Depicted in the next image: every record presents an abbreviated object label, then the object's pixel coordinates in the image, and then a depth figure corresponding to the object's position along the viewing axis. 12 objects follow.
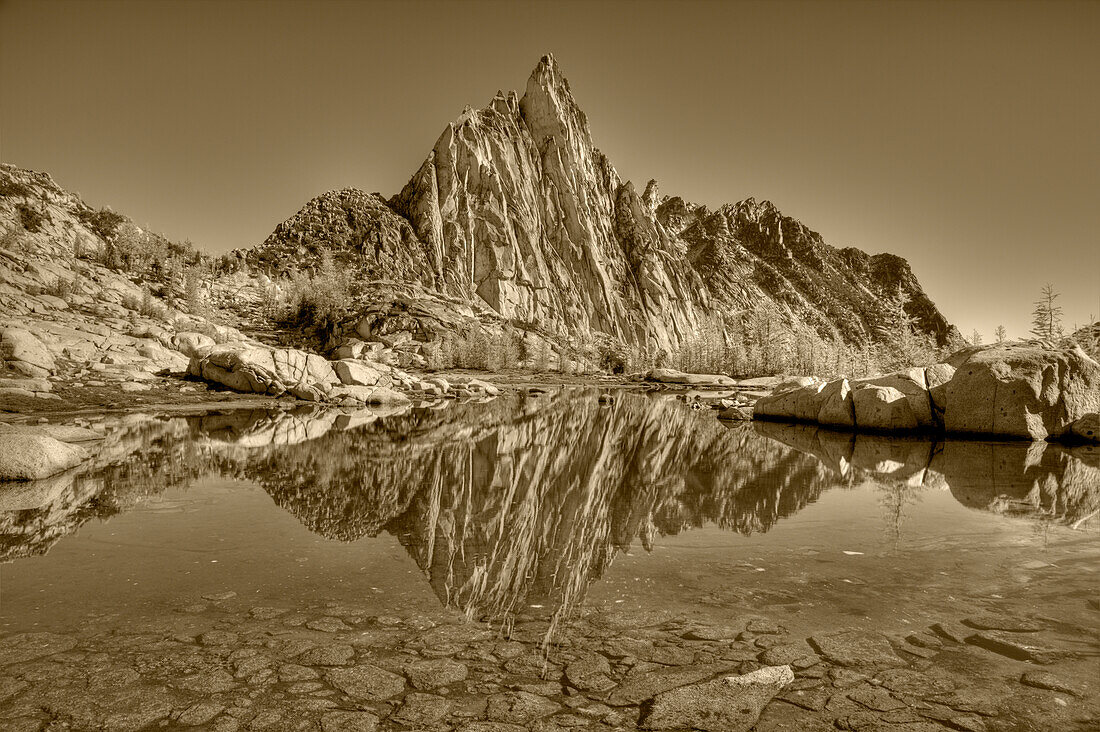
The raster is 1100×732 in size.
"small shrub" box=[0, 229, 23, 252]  60.25
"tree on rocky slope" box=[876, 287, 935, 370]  75.31
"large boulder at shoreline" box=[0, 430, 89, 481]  12.90
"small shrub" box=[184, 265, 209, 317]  74.62
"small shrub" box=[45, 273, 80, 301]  51.38
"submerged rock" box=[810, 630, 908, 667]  5.32
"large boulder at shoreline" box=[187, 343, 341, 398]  41.59
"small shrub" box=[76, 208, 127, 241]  93.94
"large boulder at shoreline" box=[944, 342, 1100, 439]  22.14
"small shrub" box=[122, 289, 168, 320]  57.75
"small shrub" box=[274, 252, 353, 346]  97.81
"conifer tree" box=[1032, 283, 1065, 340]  46.31
